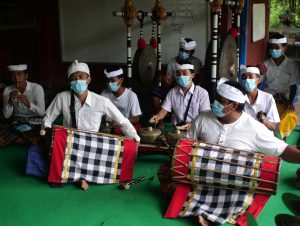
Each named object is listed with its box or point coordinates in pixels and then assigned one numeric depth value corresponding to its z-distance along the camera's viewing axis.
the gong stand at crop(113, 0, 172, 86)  3.82
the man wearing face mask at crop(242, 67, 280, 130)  3.00
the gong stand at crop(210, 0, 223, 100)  3.37
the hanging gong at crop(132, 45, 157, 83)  4.12
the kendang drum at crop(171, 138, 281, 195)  1.99
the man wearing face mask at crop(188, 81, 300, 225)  2.12
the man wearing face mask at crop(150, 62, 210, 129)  3.16
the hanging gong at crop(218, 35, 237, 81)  3.53
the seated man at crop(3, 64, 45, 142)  3.31
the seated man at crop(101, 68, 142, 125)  3.35
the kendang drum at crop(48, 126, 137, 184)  2.49
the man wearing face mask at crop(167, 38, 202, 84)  3.87
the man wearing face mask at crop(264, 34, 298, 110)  3.69
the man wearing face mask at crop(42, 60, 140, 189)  2.66
